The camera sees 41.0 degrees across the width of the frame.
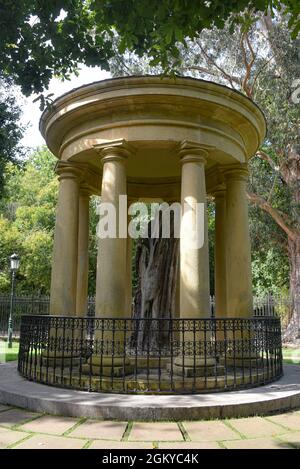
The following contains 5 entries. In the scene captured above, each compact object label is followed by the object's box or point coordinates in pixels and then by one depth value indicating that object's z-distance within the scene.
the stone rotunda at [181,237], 6.65
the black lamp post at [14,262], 17.97
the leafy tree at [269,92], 18.48
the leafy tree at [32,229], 27.84
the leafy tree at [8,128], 13.95
